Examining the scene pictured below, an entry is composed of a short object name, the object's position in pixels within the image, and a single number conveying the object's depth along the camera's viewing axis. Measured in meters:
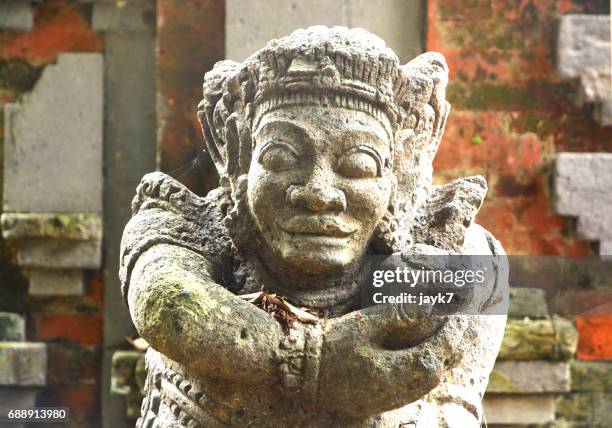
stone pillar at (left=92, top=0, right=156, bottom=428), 4.38
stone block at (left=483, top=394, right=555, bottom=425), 4.12
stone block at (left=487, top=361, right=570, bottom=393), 4.09
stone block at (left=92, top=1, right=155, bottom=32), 4.39
